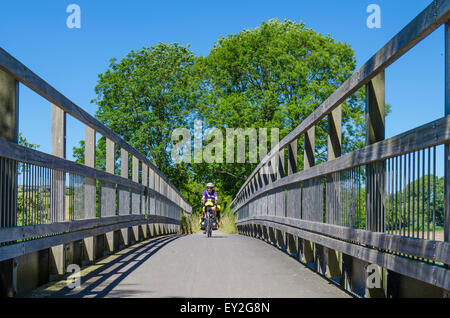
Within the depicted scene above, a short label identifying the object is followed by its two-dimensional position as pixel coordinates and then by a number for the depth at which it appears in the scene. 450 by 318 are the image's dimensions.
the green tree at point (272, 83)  32.75
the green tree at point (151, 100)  40.78
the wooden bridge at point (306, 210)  3.33
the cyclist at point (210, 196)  16.81
